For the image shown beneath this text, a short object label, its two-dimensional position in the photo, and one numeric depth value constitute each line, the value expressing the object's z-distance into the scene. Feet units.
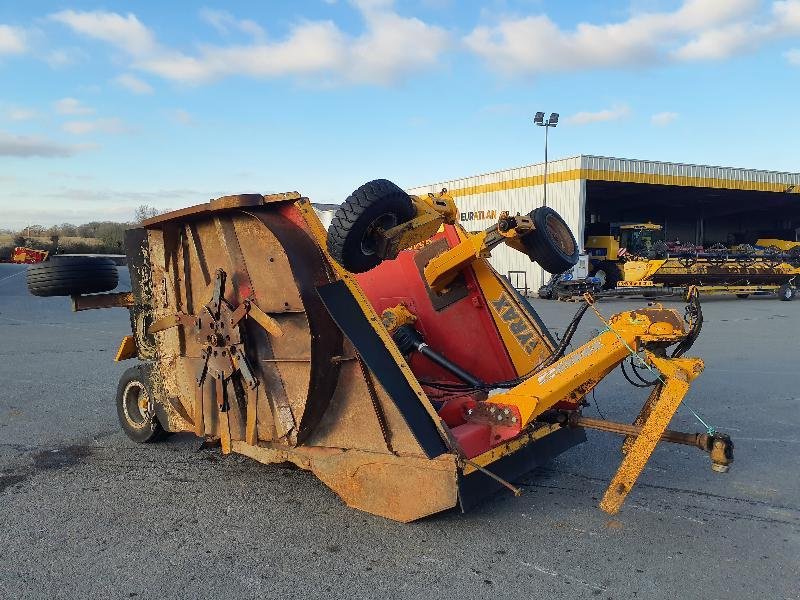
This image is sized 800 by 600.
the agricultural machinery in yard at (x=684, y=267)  68.85
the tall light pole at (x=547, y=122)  83.46
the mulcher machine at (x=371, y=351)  11.44
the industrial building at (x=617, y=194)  82.23
